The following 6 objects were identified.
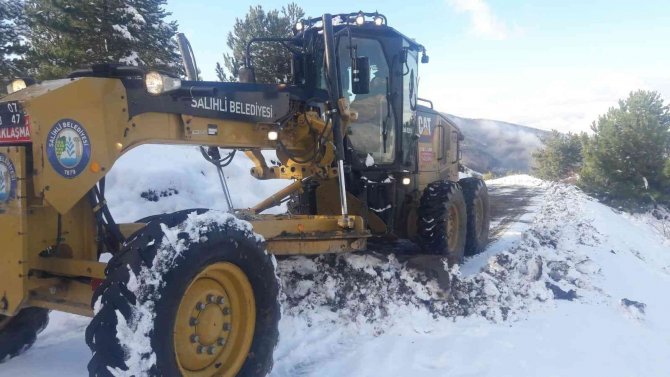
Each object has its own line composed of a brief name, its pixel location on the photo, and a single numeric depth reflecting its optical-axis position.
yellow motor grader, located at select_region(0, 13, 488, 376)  2.88
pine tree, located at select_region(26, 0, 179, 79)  19.67
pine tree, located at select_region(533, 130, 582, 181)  51.47
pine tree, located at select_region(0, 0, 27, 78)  21.89
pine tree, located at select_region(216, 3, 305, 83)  24.09
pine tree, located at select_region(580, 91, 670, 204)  29.38
